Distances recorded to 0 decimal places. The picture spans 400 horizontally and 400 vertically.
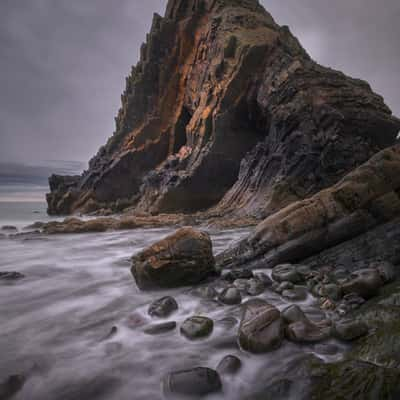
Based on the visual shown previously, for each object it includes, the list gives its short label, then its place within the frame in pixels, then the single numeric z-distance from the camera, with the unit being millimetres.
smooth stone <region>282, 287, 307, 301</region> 2913
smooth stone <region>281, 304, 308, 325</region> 2254
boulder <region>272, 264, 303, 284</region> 3336
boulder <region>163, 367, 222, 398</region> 1669
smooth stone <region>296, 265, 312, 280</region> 3376
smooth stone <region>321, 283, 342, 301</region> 2697
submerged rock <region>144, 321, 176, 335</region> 2465
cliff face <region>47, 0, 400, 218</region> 10766
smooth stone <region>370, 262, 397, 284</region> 2718
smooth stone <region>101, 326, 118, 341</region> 2441
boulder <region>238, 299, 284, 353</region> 2043
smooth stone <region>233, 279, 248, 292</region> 3260
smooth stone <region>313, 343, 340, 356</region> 1909
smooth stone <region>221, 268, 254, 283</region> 3580
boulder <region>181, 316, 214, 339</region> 2337
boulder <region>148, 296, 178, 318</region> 2797
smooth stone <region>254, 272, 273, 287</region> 3316
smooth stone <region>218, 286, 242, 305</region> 2935
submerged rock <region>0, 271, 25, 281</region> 4192
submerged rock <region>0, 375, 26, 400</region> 1721
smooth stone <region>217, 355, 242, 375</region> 1862
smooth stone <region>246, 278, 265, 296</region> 3119
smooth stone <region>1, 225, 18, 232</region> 11561
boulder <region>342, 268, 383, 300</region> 2561
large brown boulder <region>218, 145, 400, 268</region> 3865
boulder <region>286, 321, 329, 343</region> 2057
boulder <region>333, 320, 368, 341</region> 1985
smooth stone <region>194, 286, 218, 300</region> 3174
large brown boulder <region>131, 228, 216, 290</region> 3574
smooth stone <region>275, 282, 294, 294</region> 3115
